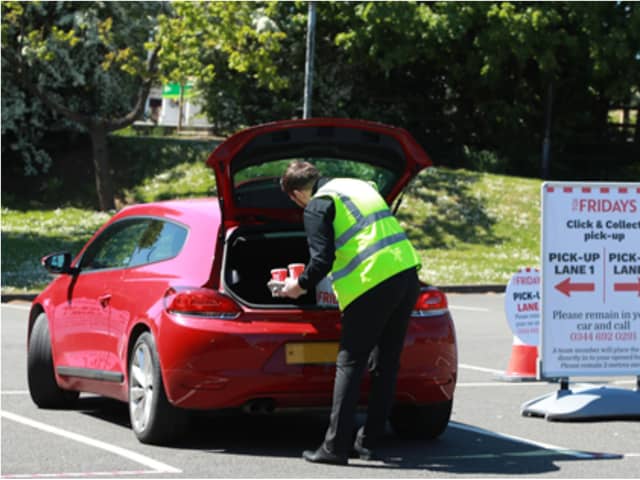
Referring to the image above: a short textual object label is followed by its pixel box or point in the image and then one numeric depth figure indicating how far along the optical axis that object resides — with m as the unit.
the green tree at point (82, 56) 34.09
